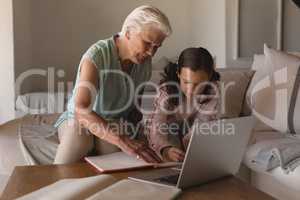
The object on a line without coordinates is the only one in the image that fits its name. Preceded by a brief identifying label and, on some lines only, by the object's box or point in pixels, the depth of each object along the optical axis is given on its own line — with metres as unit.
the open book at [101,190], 0.96
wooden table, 1.04
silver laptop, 1.01
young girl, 1.42
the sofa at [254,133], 1.70
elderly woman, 1.36
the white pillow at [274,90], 2.03
